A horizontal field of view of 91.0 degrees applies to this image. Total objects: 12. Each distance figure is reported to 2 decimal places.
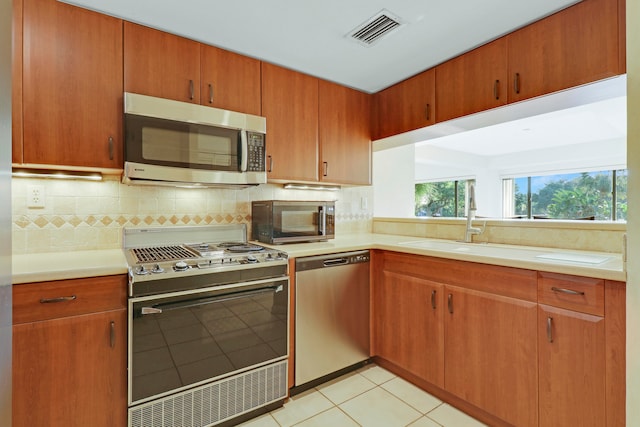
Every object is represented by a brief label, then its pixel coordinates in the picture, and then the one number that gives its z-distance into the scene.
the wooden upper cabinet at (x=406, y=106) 2.37
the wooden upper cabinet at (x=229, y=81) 2.02
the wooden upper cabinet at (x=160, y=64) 1.78
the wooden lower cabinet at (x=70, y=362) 1.29
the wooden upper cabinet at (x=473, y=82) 1.95
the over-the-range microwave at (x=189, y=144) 1.69
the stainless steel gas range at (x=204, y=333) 1.48
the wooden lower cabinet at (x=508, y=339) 1.30
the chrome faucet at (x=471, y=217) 2.29
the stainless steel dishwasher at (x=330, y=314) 2.00
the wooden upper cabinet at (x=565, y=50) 1.54
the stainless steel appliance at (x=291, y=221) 2.27
